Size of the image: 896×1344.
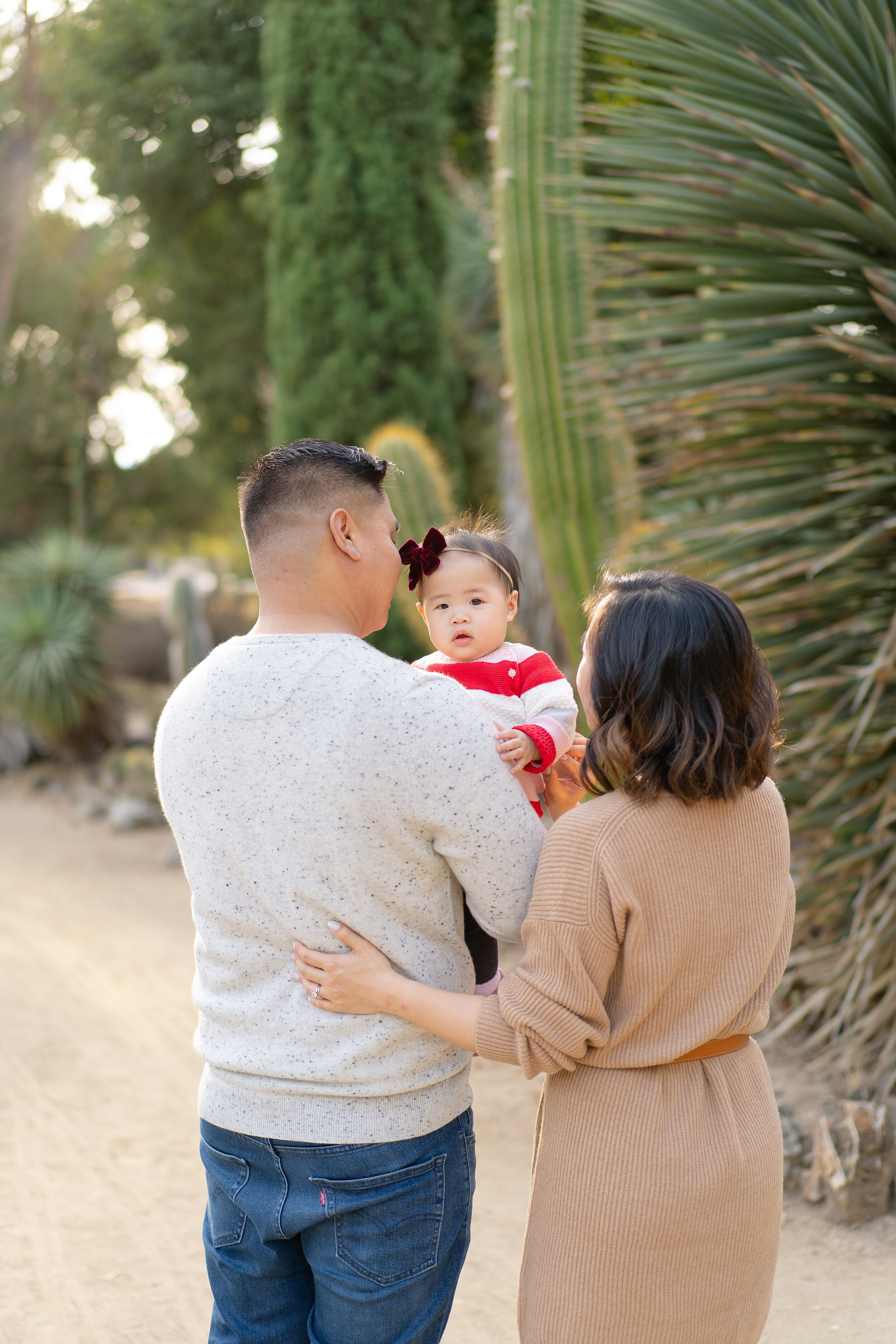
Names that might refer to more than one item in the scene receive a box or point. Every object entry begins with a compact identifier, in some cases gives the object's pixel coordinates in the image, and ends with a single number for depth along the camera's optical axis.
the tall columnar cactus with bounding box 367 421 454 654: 5.76
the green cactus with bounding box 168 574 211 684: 10.71
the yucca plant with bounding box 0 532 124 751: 11.98
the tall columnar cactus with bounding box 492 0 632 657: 5.33
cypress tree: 10.21
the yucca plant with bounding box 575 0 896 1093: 4.25
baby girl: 2.23
